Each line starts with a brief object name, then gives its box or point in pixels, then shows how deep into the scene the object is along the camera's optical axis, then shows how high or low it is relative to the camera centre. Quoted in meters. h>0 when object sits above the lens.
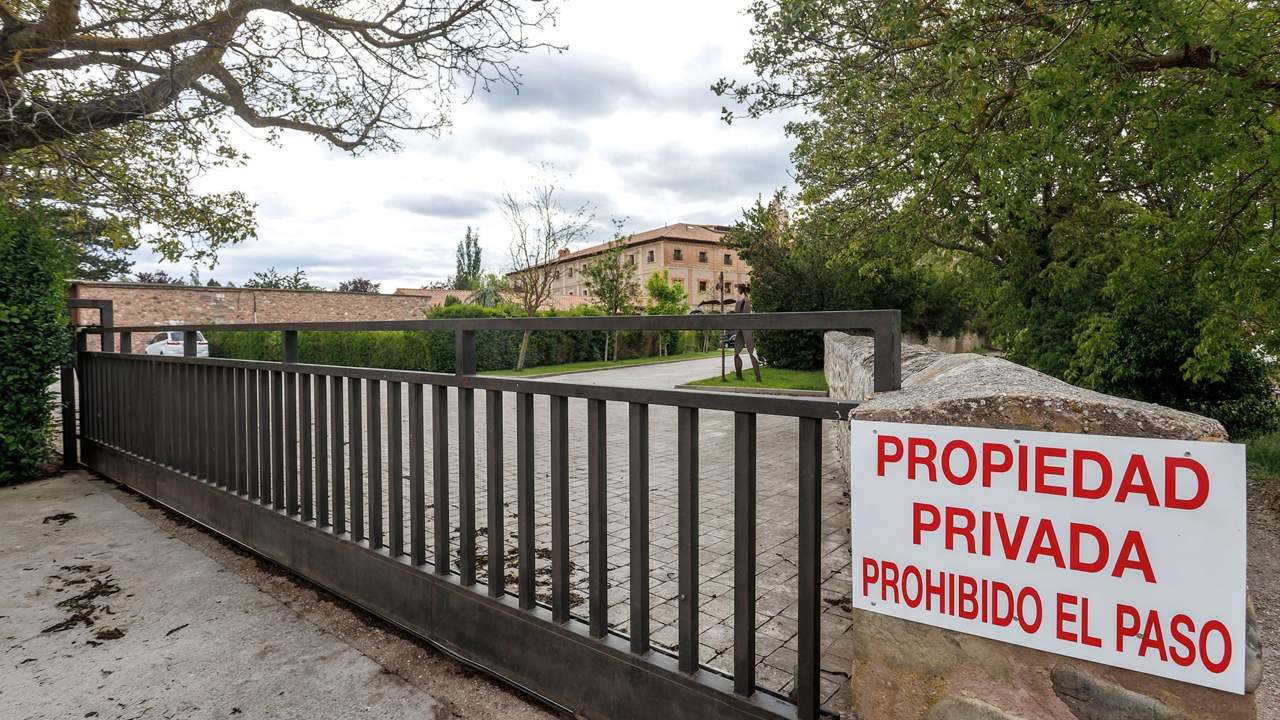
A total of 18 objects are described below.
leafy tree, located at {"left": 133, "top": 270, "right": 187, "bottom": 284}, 46.34 +4.52
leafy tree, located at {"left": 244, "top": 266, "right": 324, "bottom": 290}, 56.94 +5.17
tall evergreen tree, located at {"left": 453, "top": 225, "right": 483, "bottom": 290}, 71.56 +8.76
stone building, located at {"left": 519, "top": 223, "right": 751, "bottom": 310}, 65.12 +7.90
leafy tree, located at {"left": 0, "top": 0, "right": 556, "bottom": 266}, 6.18 +2.87
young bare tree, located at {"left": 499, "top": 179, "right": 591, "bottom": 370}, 23.75 +3.68
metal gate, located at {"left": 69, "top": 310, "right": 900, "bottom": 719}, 1.82 -0.76
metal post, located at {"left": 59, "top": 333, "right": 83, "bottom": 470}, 6.06 -0.76
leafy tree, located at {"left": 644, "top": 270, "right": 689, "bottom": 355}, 34.69 +2.12
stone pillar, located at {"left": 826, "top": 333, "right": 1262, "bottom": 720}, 1.26 -0.73
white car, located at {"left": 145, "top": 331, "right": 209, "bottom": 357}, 19.41 -0.27
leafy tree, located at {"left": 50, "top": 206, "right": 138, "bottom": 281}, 7.26 +1.51
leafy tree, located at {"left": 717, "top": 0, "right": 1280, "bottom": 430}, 4.37 +1.69
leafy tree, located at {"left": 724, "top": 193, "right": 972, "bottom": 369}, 16.61 +1.24
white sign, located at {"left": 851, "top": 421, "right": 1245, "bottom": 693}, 1.22 -0.45
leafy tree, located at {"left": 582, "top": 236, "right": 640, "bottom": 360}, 26.17 +2.20
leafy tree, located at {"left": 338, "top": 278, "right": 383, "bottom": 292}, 55.59 +4.44
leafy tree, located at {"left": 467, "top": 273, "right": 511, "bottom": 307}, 27.62 +2.01
